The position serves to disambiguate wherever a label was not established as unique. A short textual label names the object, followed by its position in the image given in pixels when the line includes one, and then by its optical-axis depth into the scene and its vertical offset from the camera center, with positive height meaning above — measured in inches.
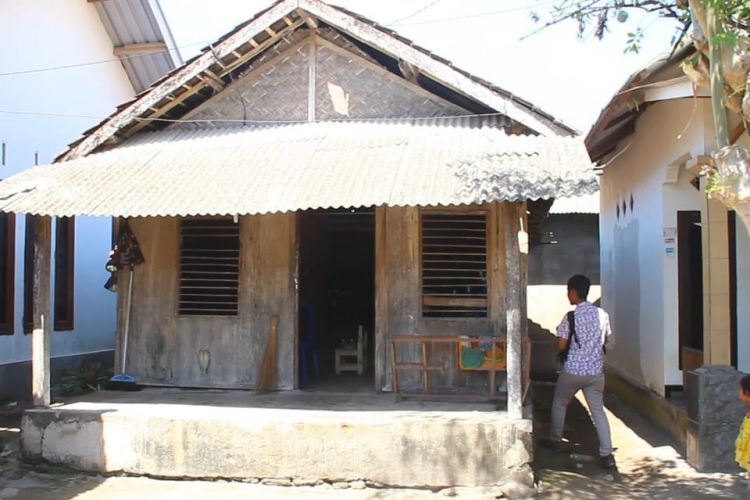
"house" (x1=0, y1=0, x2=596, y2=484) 276.7 +34.1
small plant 362.4 -47.2
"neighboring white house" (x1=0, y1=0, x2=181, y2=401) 418.3 +113.2
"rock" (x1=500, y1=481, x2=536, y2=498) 258.5 -71.9
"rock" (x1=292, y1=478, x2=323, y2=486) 277.9 -73.1
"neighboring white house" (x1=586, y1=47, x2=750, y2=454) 289.1 +17.6
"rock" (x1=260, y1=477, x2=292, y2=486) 279.6 -73.4
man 296.4 -27.1
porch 269.4 -57.8
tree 180.2 +57.8
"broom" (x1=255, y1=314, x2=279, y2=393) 340.2 -33.9
